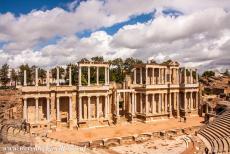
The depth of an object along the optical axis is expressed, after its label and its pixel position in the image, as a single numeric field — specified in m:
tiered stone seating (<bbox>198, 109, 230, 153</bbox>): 15.91
